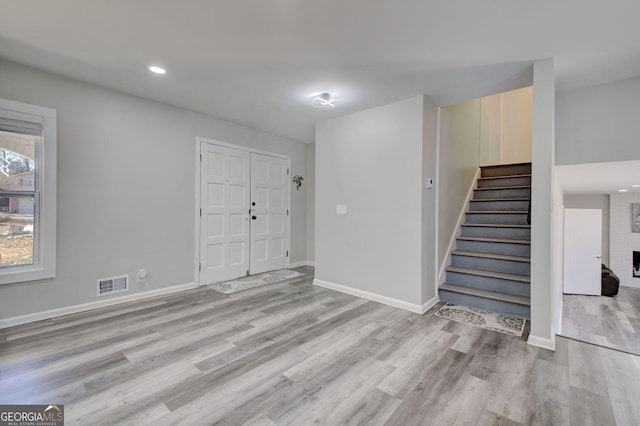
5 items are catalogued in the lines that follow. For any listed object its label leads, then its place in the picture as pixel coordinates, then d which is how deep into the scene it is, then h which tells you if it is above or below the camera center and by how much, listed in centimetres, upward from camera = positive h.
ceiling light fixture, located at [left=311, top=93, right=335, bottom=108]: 325 +138
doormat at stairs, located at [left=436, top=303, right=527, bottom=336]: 278 -114
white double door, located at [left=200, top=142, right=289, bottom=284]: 412 -2
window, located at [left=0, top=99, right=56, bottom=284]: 262 +17
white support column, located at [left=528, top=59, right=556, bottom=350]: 240 +7
